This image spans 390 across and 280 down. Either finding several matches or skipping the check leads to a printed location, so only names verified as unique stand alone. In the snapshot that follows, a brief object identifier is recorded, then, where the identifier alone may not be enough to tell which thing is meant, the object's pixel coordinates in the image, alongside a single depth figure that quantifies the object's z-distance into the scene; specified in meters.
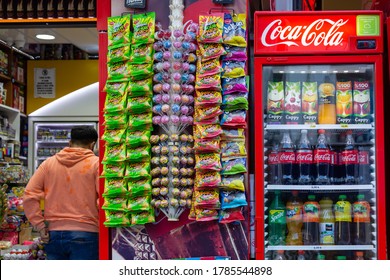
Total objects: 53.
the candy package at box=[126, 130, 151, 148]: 3.96
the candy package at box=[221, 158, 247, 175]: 3.95
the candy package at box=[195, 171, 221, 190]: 3.91
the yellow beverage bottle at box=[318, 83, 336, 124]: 4.26
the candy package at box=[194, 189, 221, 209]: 3.92
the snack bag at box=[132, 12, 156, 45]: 4.03
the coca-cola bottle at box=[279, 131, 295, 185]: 4.20
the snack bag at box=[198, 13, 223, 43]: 3.98
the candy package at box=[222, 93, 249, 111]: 3.95
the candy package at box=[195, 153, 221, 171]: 3.91
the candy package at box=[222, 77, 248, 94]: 3.95
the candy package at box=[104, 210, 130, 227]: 4.02
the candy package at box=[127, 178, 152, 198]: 3.94
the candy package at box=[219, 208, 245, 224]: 3.97
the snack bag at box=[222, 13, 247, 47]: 4.01
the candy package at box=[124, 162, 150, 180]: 3.94
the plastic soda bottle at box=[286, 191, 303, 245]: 4.24
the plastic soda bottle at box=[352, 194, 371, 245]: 4.16
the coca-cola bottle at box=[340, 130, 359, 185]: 4.20
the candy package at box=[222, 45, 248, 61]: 4.00
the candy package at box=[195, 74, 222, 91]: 3.92
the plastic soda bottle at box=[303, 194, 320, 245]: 4.22
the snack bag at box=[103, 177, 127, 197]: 3.99
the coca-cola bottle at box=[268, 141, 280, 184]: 4.21
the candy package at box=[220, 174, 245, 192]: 3.94
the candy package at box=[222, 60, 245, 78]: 3.98
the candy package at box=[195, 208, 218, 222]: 3.96
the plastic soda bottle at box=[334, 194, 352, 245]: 4.22
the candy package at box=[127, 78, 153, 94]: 3.96
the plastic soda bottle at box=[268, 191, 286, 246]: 4.18
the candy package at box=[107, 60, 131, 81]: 4.04
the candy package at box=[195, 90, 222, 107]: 3.92
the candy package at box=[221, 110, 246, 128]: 3.95
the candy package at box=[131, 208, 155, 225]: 3.99
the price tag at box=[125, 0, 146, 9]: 4.15
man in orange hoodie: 4.26
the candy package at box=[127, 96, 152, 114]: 3.97
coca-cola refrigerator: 4.05
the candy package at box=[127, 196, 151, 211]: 3.95
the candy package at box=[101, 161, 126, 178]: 4.00
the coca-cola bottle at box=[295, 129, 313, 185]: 4.21
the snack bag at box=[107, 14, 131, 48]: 4.07
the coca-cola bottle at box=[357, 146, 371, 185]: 4.18
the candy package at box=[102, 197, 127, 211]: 4.01
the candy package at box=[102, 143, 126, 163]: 3.99
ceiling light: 8.06
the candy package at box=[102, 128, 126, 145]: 4.01
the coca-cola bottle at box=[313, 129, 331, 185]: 4.20
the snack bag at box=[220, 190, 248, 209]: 3.95
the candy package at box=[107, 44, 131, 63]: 4.04
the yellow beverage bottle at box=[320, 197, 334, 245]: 4.20
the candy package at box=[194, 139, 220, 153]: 3.92
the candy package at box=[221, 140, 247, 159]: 3.97
